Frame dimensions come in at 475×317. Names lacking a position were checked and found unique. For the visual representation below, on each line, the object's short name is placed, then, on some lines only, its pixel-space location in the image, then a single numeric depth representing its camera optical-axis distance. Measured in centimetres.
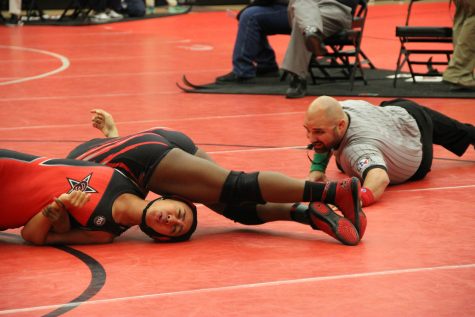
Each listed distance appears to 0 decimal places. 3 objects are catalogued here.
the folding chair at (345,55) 1339
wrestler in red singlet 622
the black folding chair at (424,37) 1344
